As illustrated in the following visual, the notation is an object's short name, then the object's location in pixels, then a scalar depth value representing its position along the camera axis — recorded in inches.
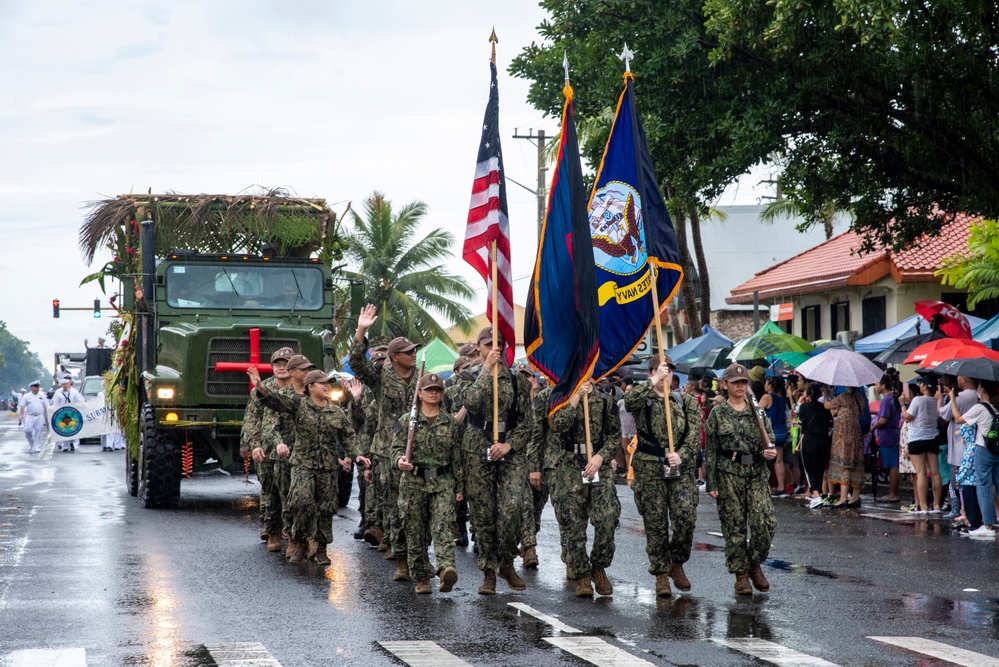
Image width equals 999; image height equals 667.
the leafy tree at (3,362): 6980.3
